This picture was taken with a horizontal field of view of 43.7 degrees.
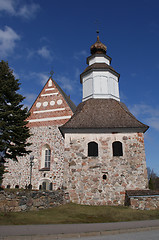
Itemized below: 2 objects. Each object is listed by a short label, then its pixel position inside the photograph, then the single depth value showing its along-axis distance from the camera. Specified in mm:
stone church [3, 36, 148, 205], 14398
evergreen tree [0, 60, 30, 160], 13289
